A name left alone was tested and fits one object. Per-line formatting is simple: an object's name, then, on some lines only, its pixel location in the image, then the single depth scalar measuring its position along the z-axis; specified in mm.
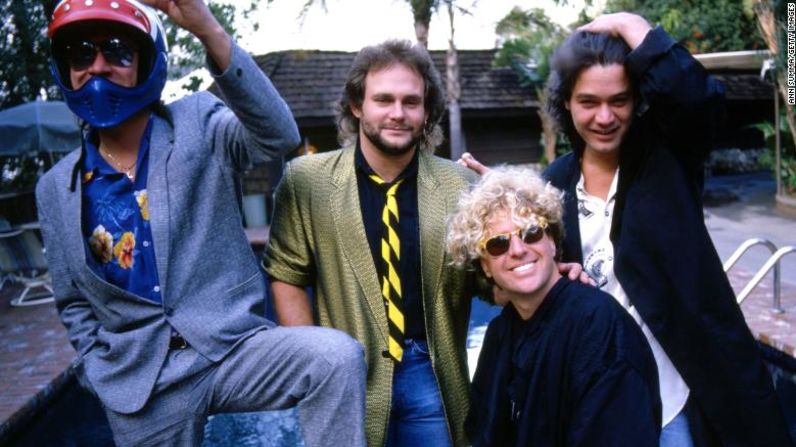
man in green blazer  2281
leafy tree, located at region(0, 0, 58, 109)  13016
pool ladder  4254
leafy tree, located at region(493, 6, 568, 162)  15055
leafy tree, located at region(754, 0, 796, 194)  10311
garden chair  8406
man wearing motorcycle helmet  1737
